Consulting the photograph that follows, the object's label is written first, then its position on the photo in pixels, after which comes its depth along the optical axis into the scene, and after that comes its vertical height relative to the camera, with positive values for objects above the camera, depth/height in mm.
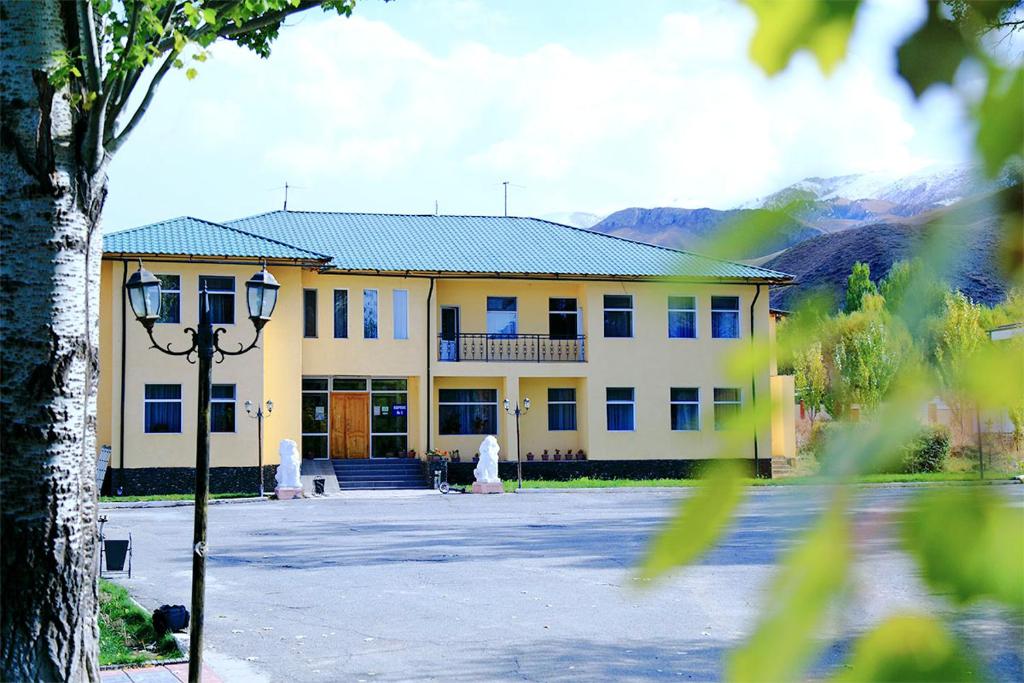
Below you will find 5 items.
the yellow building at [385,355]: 72689 +5480
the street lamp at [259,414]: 72550 +3522
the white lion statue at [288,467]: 71253 +1944
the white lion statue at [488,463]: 73115 +1912
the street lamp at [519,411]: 75149 +3525
